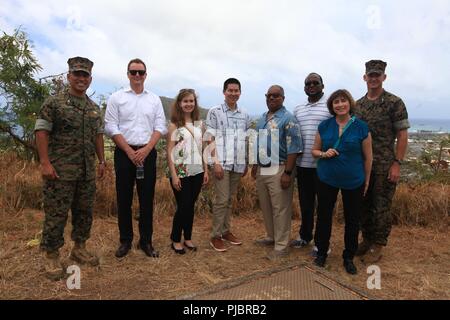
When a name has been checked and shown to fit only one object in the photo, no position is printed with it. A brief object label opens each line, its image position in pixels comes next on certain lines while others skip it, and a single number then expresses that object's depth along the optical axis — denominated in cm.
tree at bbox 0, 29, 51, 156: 587
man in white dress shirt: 365
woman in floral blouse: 383
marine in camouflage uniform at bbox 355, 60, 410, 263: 365
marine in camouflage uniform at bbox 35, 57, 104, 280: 318
